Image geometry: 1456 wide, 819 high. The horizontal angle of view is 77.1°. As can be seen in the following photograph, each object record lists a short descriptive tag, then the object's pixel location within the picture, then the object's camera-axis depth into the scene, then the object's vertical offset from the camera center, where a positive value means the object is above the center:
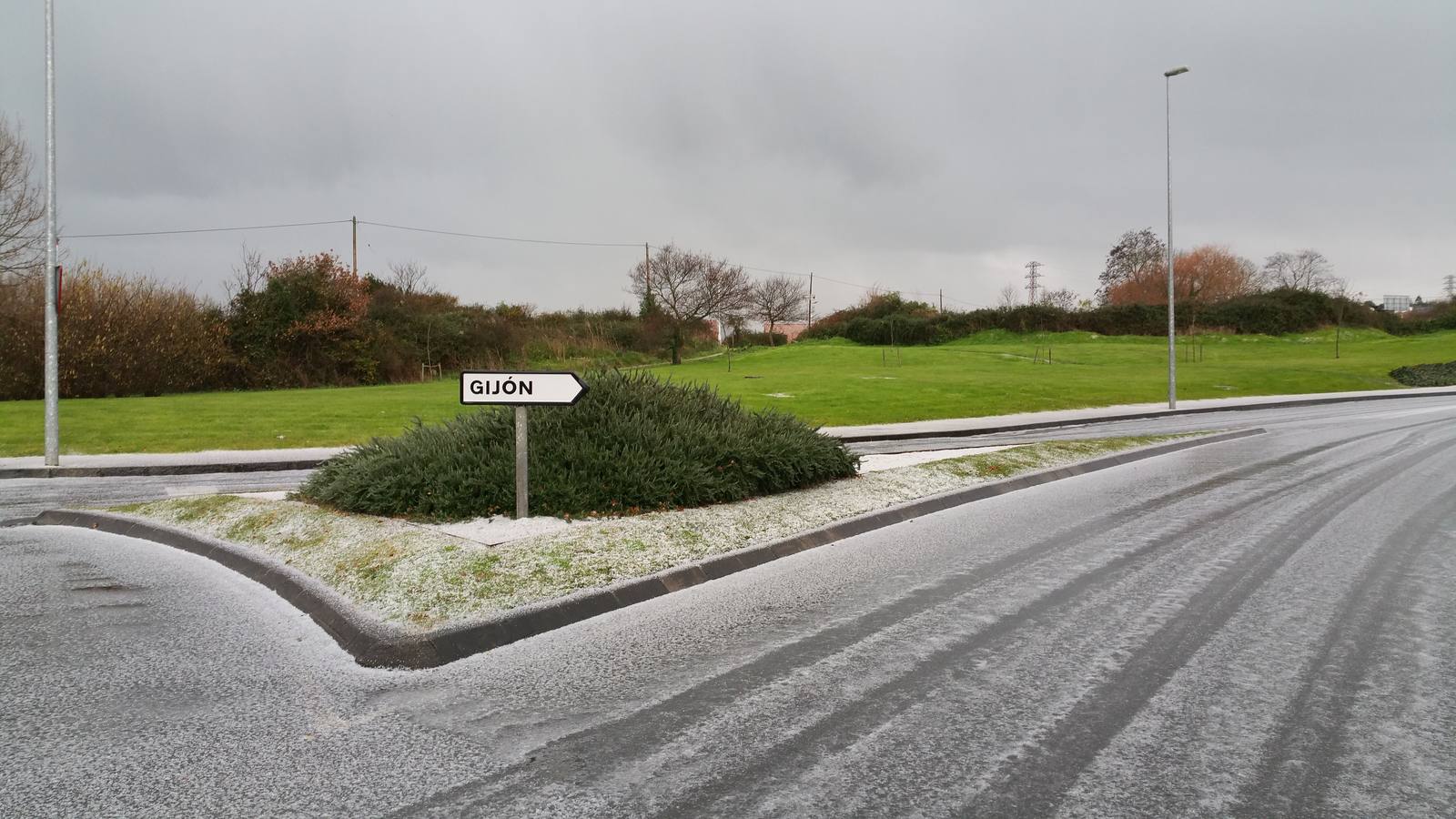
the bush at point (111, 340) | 30.77 +2.02
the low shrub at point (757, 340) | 73.06 +4.28
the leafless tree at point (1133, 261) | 84.88 +12.25
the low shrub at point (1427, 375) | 40.16 +0.59
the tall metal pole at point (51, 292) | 14.94 +1.74
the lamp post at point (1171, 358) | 26.45 +0.93
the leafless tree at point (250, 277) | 41.16 +5.45
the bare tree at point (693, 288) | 62.88 +7.22
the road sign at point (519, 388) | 7.57 +0.04
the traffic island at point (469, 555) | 5.39 -1.23
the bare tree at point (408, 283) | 56.62 +7.00
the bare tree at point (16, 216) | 30.89 +6.16
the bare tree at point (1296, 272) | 85.31 +10.97
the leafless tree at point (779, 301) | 80.38 +8.10
